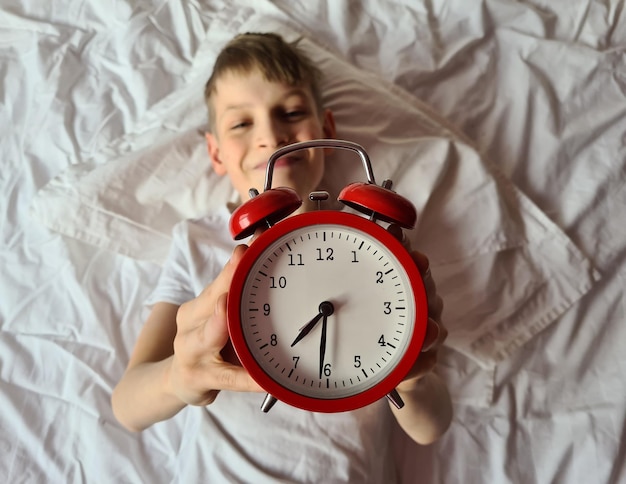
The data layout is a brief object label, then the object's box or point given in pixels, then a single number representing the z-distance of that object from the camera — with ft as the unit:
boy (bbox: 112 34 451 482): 2.80
